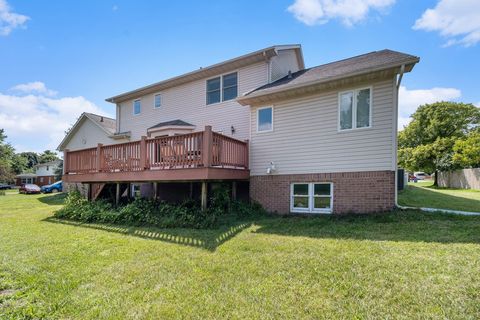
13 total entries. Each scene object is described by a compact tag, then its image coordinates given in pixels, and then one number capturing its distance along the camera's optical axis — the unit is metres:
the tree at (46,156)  73.12
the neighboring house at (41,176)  43.41
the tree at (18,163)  43.03
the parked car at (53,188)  27.92
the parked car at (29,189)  28.01
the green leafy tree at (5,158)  32.16
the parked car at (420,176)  48.88
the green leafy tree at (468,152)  22.19
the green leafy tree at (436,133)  26.02
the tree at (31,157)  70.21
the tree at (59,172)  30.58
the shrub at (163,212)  7.59
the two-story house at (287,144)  7.48
